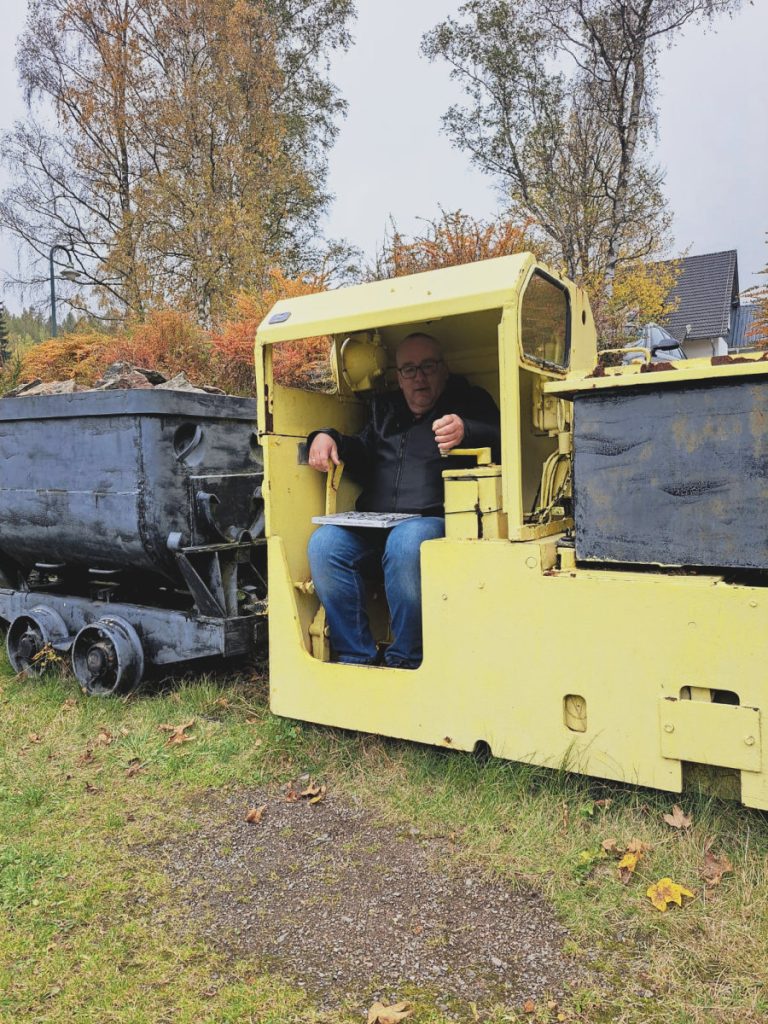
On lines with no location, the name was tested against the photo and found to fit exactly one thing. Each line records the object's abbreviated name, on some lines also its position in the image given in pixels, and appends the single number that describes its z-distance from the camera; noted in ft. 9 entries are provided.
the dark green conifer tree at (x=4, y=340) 61.64
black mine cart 12.48
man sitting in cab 10.07
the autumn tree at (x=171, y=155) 56.49
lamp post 54.29
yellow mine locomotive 7.53
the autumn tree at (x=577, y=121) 54.75
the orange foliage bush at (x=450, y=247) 39.27
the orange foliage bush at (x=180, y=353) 34.12
